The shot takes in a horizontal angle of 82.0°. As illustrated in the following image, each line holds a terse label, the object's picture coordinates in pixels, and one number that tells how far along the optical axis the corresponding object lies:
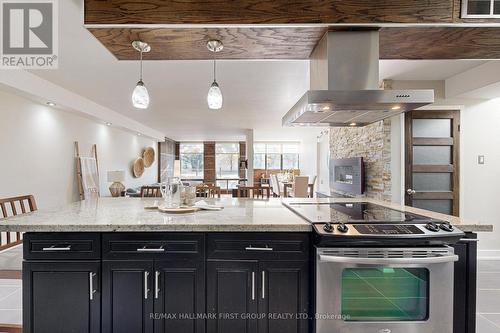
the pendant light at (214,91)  2.03
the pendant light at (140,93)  2.04
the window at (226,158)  13.99
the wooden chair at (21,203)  2.02
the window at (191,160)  13.92
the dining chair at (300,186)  6.76
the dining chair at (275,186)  8.49
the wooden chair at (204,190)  3.56
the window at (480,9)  1.78
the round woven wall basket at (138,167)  8.55
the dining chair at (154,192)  3.98
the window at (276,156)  13.89
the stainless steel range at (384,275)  1.55
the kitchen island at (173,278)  1.64
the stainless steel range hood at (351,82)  1.81
